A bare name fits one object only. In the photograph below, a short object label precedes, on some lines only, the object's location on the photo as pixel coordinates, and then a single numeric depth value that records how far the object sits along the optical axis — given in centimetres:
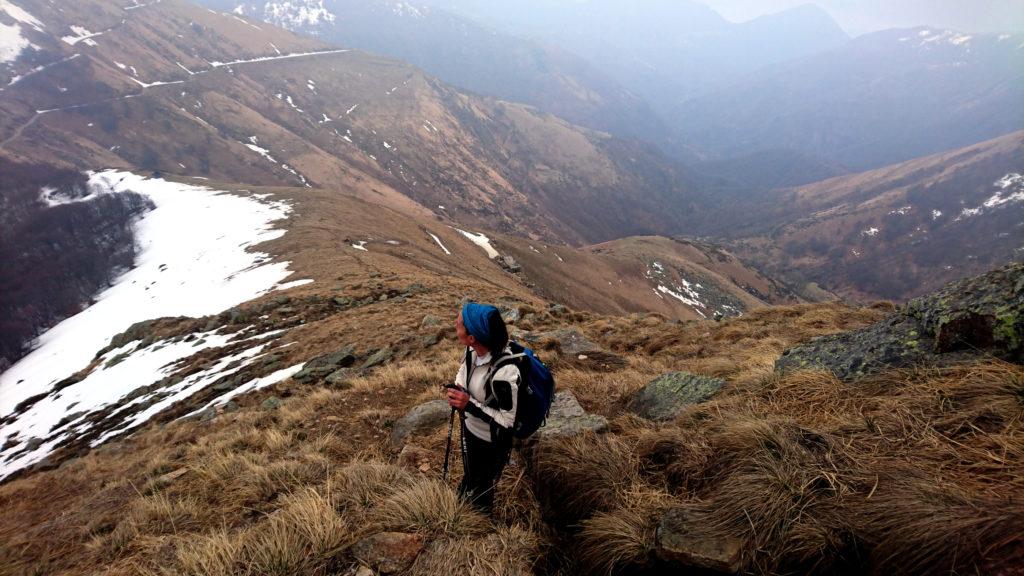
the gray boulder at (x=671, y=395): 590
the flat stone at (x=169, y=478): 625
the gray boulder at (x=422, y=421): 669
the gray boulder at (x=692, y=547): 279
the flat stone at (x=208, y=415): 1171
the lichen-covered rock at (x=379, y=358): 1289
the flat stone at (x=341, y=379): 1067
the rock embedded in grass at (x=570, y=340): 1122
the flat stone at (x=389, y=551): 314
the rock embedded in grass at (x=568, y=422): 511
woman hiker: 347
